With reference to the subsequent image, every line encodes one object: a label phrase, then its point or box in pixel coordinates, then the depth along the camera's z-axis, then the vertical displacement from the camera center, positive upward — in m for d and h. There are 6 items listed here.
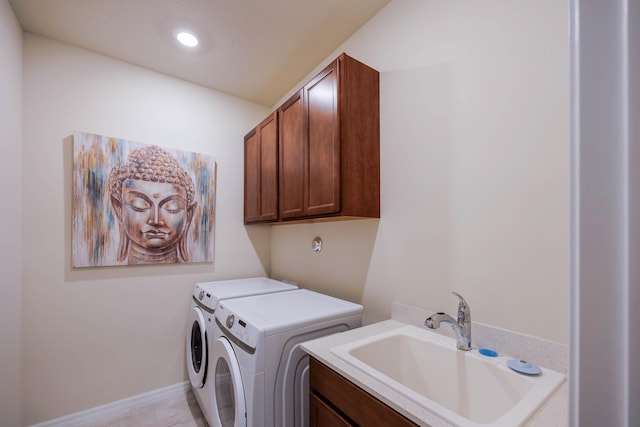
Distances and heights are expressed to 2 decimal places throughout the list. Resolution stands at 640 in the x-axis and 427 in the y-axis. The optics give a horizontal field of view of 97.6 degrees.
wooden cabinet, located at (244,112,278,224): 2.13 +0.32
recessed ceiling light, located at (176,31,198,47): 1.87 +1.17
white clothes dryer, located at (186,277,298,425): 1.75 -0.77
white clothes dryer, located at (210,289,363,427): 1.21 -0.69
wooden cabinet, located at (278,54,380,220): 1.51 +0.39
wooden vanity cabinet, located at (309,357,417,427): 0.85 -0.67
